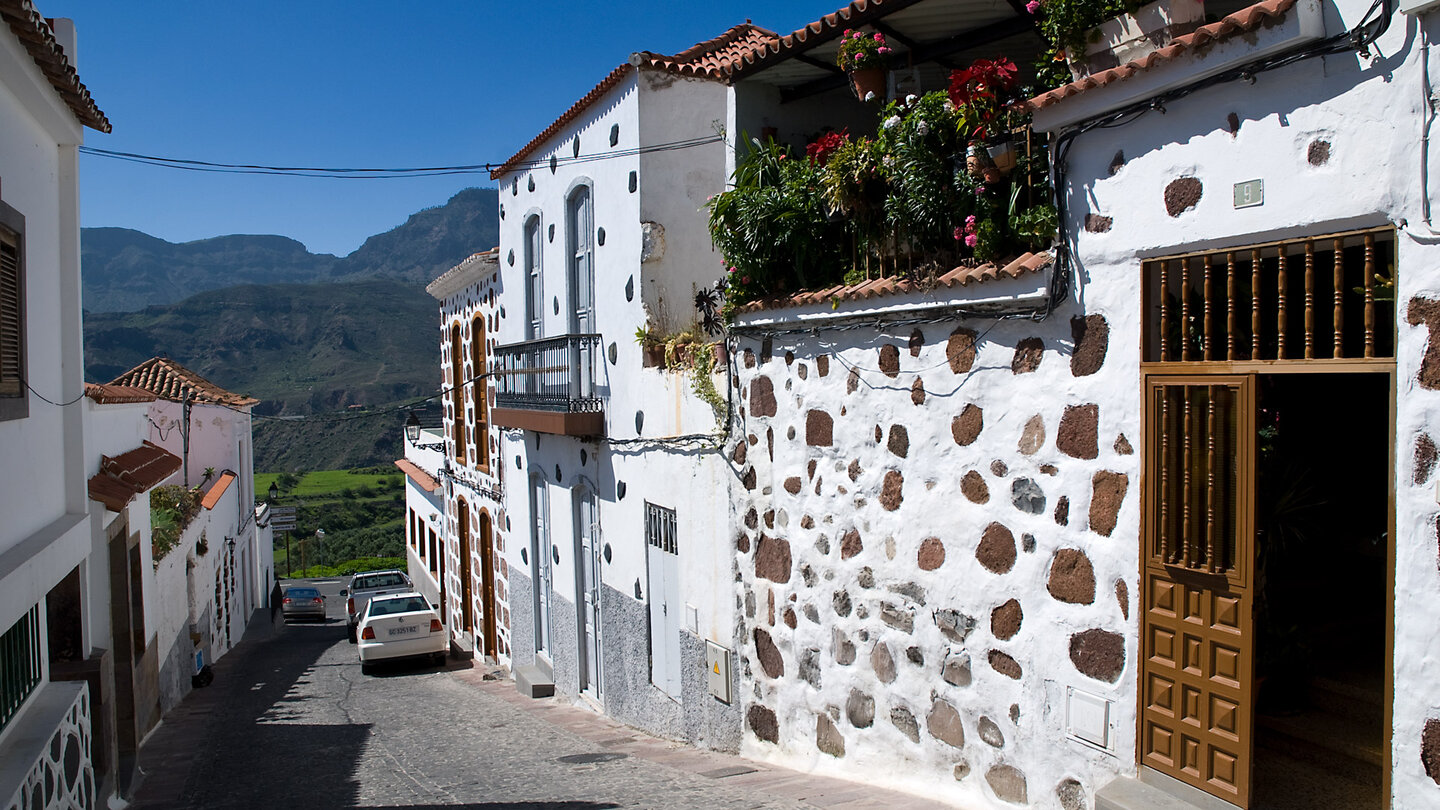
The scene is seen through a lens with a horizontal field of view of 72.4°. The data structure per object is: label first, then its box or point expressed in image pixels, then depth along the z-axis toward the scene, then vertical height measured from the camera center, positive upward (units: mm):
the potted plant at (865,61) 6355 +2014
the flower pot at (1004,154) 4816 +1053
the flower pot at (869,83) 6410 +1882
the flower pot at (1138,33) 4145 +1452
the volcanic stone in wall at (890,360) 5629 +59
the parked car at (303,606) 30031 -6947
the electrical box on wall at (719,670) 7355 -2249
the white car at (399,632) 15180 -3973
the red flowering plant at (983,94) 5074 +1432
